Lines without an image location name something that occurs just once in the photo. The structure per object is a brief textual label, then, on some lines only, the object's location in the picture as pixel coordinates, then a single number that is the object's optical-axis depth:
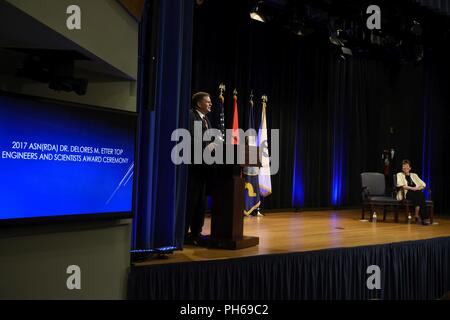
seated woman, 6.45
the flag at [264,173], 7.13
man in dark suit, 4.07
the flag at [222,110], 5.86
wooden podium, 3.83
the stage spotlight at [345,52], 7.38
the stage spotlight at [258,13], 6.51
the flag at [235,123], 6.48
